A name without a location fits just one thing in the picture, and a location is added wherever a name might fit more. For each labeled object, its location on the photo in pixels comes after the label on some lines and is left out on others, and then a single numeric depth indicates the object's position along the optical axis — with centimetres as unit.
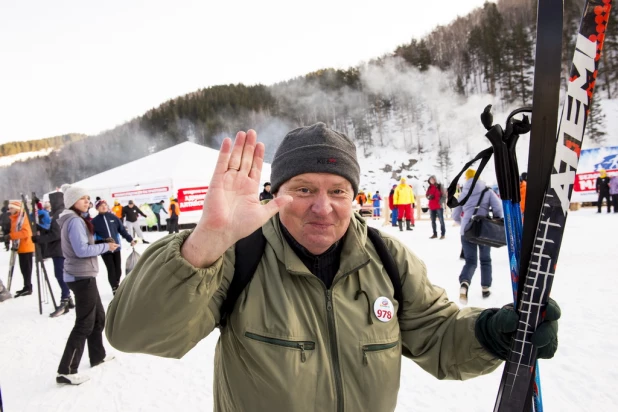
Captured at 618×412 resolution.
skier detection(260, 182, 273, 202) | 878
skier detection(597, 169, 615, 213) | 1229
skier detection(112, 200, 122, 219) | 1383
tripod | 537
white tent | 1714
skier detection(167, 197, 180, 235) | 1345
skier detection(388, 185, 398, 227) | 1296
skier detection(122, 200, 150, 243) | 1152
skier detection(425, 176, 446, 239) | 932
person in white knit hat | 311
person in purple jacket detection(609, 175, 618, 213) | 1213
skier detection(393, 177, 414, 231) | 1108
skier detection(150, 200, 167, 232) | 1691
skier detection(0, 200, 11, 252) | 908
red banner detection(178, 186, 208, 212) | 1704
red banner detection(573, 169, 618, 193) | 1433
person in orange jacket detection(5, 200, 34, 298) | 603
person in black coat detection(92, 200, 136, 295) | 465
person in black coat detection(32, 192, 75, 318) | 540
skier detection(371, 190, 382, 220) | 1759
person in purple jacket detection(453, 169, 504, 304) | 438
